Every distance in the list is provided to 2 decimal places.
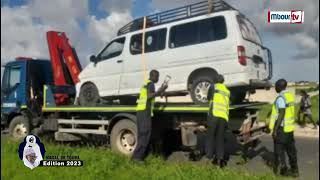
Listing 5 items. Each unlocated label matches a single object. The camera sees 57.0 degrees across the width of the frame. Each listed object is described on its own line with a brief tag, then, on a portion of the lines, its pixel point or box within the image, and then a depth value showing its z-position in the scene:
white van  4.86
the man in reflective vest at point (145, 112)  4.88
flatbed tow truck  5.21
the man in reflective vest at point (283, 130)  4.48
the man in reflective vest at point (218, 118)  4.51
